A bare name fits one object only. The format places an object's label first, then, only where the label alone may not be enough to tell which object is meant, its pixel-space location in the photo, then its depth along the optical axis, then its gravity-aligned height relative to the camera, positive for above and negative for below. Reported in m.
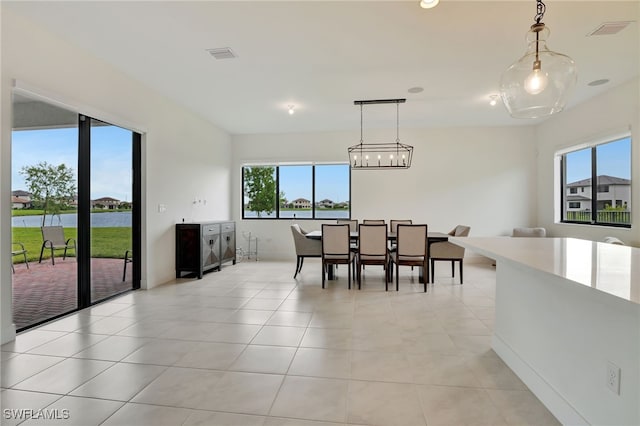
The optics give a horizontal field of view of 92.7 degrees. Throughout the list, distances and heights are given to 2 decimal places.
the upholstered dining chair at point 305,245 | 5.15 -0.60
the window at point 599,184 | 4.38 +0.43
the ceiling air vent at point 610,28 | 2.83 +1.74
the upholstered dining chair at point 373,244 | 4.43 -0.51
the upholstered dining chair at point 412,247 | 4.39 -0.54
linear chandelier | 6.70 +1.26
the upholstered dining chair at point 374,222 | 6.01 -0.24
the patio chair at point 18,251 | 2.73 -0.39
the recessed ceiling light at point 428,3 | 2.40 +1.64
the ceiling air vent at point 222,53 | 3.28 +1.73
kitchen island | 1.25 -0.62
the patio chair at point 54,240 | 3.14 -0.33
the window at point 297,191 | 7.09 +0.43
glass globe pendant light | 1.99 +0.88
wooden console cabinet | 5.06 -0.65
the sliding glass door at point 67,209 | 2.92 +0.00
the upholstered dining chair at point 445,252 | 4.76 -0.67
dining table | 4.80 -0.45
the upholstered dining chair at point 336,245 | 4.55 -0.54
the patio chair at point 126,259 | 4.27 -0.71
